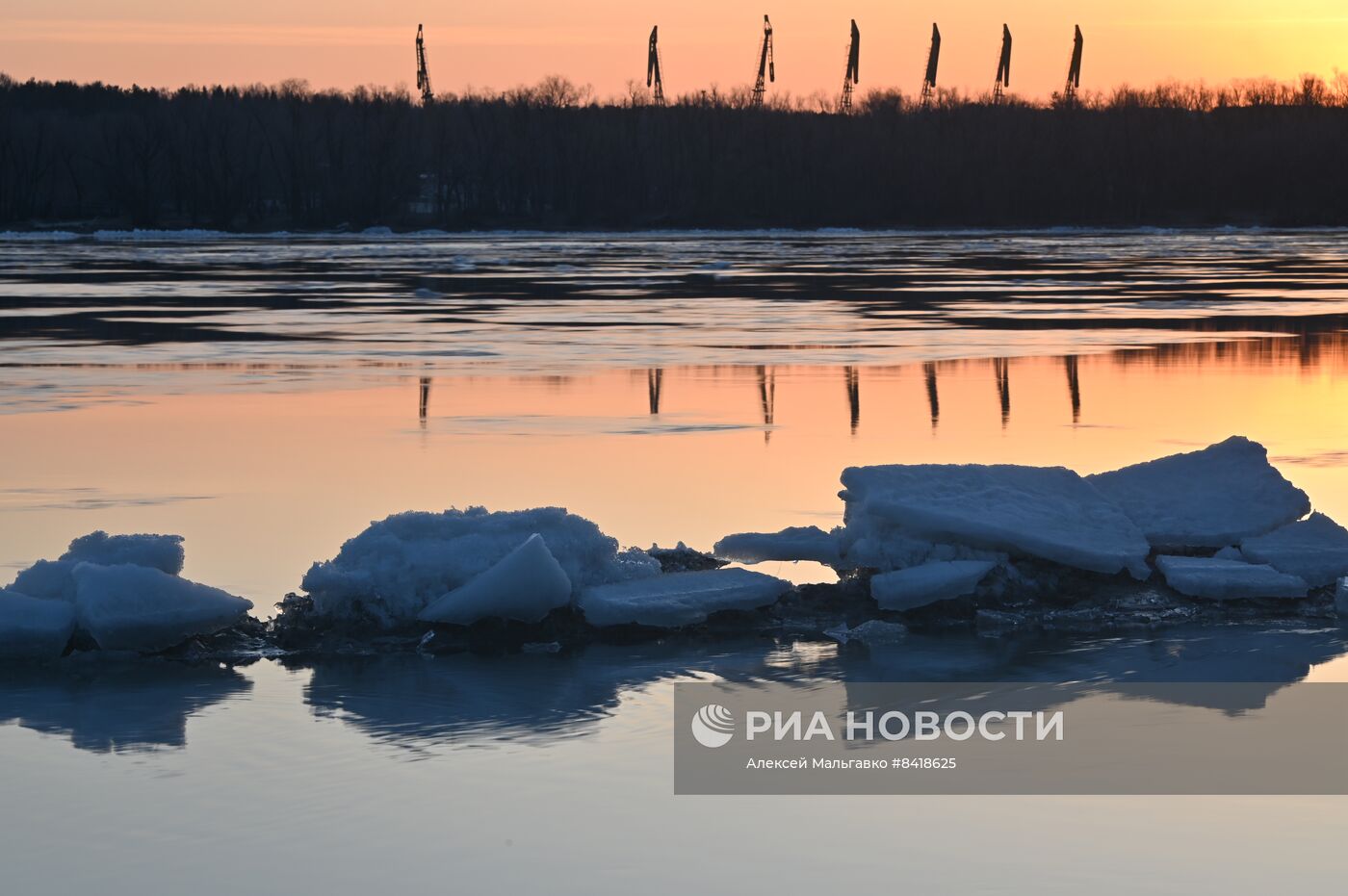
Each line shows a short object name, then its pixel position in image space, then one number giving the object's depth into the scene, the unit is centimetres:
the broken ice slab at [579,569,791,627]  1207
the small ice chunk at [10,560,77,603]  1172
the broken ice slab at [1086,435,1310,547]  1408
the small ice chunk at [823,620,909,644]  1207
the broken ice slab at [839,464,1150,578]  1309
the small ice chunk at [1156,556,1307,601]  1299
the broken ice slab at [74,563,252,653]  1142
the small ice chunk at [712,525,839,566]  1369
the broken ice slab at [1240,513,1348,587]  1331
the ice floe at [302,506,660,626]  1208
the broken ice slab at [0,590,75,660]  1120
